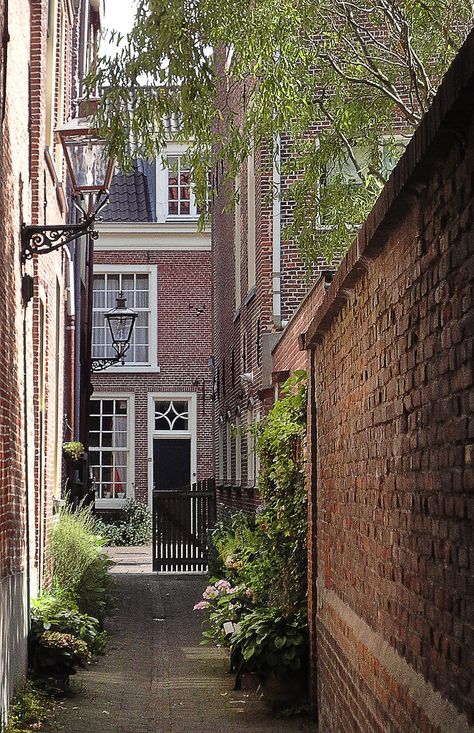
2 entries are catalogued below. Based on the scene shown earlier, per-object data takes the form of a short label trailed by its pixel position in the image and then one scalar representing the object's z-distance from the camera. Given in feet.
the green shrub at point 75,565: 42.45
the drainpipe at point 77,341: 65.77
